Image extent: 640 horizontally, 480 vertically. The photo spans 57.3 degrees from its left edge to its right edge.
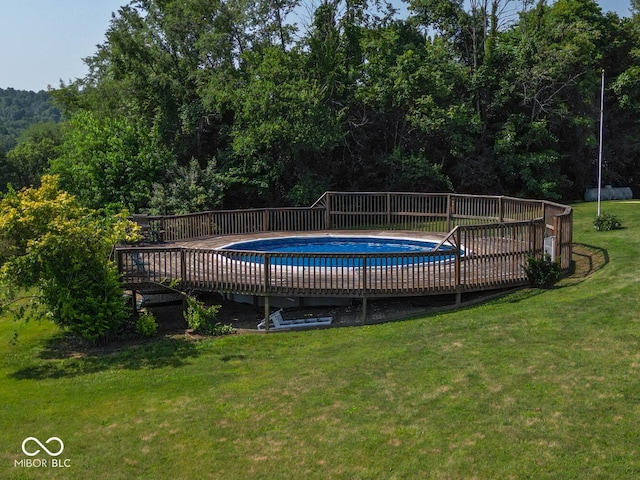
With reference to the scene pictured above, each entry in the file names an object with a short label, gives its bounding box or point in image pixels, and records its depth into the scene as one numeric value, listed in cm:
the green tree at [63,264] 1015
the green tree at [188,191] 2128
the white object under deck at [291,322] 1164
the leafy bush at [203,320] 1152
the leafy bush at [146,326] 1131
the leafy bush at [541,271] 1252
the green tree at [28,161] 5758
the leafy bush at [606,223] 1831
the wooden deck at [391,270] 1175
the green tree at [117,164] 2247
